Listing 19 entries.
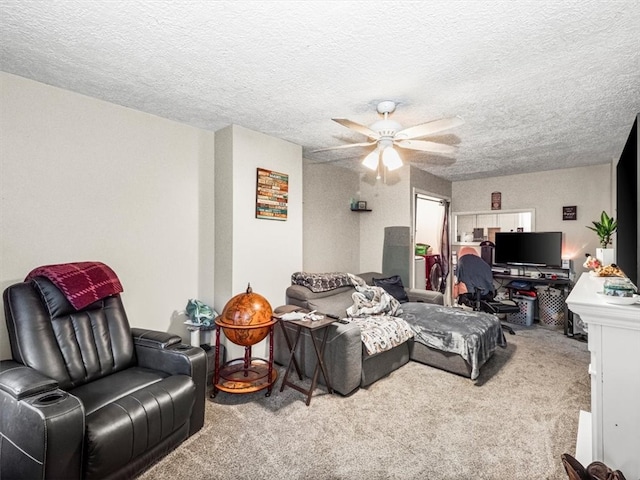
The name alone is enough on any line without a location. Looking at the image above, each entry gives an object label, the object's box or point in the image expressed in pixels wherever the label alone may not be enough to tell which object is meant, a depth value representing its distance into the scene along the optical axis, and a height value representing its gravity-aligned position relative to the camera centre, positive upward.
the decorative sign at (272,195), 3.29 +0.46
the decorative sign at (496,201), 5.50 +0.66
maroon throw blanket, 2.05 -0.30
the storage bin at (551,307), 4.69 -1.04
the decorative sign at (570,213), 4.82 +0.39
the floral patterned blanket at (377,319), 2.90 -0.86
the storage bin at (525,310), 4.87 -1.11
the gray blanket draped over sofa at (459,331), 2.99 -0.94
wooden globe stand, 2.52 -1.22
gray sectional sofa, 2.69 -1.12
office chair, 4.43 -0.68
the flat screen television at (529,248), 4.79 -0.16
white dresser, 1.45 -0.68
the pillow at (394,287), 4.28 -0.67
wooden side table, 2.56 -1.01
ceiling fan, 2.31 +0.81
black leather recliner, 1.42 -0.88
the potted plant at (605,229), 3.99 +0.12
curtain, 5.87 +0.00
